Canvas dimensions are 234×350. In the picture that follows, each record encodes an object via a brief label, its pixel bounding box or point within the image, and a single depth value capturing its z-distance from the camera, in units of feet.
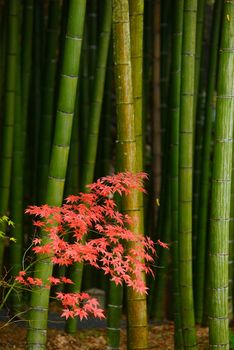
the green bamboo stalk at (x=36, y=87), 29.14
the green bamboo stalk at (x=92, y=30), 29.04
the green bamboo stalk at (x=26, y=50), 26.00
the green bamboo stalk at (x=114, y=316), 20.68
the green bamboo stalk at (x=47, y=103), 26.69
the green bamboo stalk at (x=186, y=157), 20.14
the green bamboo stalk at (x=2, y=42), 27.81
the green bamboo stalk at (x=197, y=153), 29.68
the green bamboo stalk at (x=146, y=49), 30.41
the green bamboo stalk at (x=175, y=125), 23.32
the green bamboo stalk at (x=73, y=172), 25.98
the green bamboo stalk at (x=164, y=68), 31.04
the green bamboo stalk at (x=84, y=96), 28.83
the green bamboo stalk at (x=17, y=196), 25.64
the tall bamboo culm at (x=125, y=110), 17.65
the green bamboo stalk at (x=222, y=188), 18.72
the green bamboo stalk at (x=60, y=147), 17.83
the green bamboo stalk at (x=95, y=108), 24.04
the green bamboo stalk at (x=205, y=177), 28.08
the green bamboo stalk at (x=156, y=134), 33.24
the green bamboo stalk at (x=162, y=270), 29.04
